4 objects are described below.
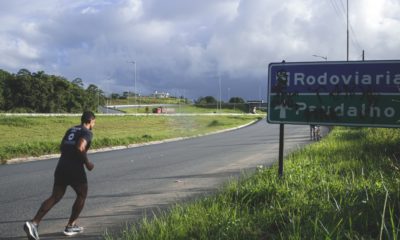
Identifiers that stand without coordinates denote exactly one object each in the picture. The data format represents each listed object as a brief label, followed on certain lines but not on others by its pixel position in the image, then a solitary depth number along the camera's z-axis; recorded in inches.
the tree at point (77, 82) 3192.9
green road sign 278.4
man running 278.5
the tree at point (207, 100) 5326.8
